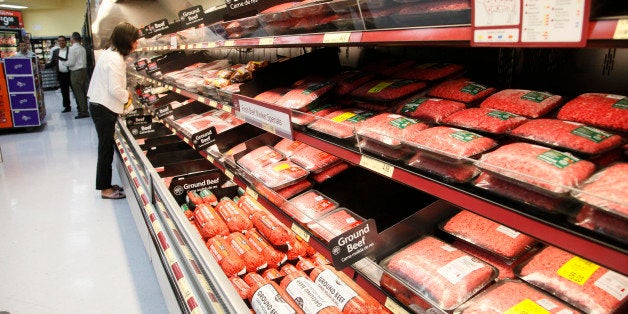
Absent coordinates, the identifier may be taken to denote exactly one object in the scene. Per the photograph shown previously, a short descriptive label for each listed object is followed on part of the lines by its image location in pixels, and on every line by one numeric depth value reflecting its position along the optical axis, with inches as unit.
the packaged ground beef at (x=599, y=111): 43.0
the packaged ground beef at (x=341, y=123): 58.8
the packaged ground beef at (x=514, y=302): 43.7
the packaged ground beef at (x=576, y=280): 41.6
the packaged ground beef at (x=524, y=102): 51.4
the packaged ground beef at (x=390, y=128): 52.8
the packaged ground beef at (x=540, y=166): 36.1
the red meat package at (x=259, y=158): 86.5
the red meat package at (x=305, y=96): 78.2
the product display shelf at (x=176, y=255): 63.2
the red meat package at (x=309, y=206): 67.9
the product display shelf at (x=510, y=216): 29.2
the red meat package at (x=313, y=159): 81.6
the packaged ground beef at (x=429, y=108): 58.2
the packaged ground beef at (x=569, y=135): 41.1
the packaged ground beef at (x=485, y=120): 50.7
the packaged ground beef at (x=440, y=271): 47.4
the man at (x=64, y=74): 383.2
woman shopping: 157.6
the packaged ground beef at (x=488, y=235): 52.1
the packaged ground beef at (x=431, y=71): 69.6
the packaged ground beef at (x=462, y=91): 60.2
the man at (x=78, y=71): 349.1
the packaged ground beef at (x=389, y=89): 68.1
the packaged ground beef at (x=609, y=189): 29.4
